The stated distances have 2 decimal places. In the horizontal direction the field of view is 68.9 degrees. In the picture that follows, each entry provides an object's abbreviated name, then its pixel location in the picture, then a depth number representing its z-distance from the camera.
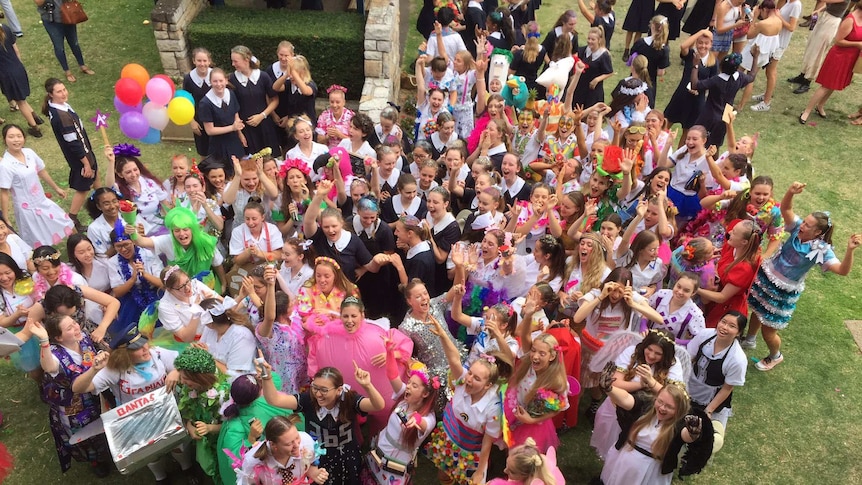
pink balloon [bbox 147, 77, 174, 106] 6.74
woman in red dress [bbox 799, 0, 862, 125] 9.20
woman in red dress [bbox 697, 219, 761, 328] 5.17
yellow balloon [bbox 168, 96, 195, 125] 6.88
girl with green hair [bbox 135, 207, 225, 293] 5.12
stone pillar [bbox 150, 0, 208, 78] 9.13
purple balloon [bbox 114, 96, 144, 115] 6.86
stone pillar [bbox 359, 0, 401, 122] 9.11
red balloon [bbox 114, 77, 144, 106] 6.67
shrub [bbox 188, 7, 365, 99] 9.38
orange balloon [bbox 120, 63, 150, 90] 6.82
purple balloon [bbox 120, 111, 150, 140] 6.69
